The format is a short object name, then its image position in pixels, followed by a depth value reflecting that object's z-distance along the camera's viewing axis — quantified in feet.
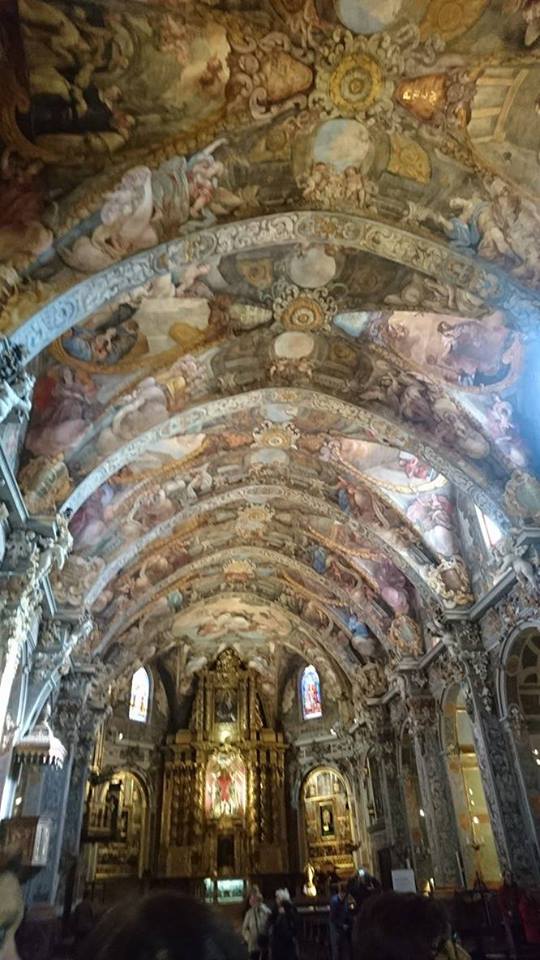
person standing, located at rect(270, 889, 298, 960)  28.35
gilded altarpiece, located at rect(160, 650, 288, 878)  86.48
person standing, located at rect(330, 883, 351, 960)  33.24
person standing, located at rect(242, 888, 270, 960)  29.31
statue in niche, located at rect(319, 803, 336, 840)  88.48
